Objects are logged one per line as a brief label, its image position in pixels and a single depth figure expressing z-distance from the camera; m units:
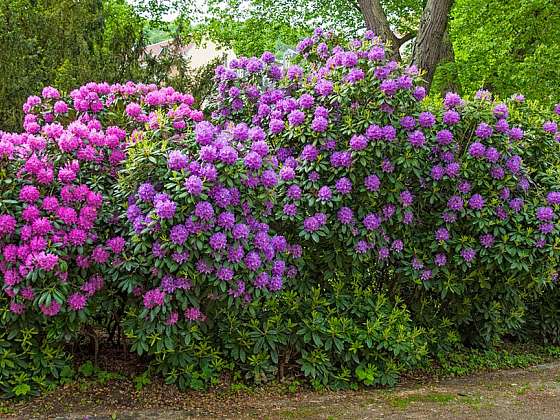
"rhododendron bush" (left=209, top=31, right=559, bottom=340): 4.61
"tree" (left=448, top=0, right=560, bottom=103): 10.05
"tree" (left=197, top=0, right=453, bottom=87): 17.61
